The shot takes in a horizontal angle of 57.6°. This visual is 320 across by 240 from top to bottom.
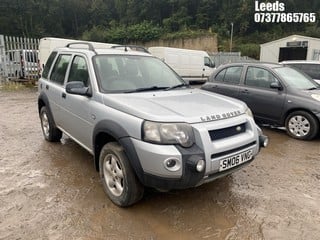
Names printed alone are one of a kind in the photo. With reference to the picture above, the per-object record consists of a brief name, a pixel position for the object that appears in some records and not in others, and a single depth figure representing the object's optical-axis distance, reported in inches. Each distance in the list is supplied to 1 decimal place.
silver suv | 110.3
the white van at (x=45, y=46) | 564.5
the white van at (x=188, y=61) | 738.8
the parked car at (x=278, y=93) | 235.1
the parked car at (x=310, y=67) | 345.8
